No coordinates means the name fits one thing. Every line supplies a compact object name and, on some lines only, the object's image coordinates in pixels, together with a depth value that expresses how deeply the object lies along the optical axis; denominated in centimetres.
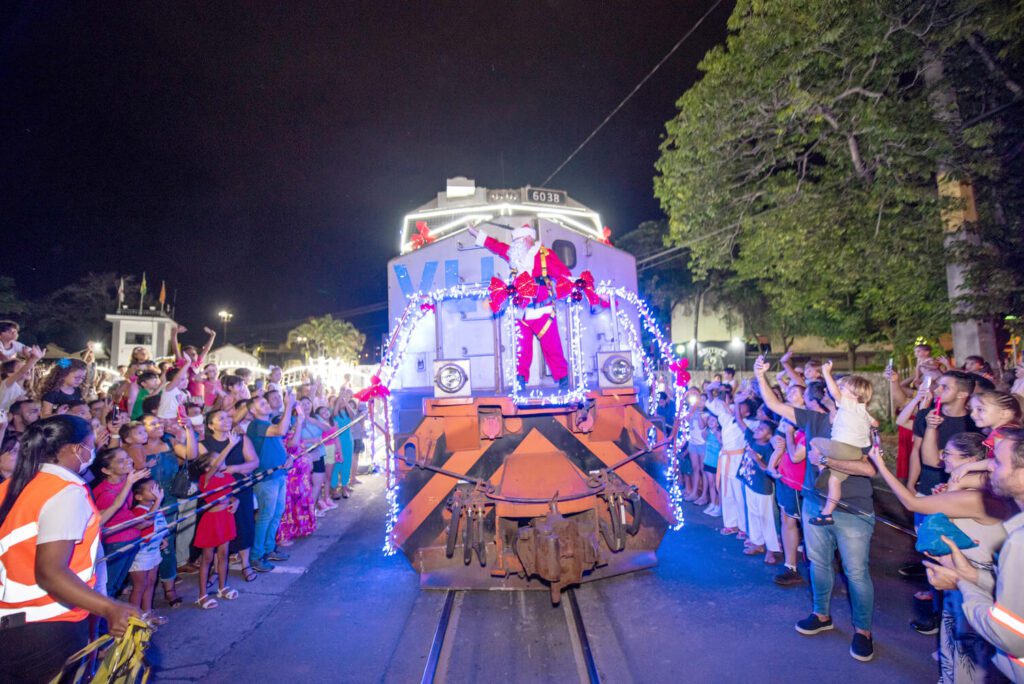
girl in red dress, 512
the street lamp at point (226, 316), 4466
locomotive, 445
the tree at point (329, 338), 4134
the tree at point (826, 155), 909
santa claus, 496
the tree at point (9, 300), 2462
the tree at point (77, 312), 3238
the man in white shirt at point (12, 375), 519
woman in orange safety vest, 229
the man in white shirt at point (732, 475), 681
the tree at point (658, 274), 3356
